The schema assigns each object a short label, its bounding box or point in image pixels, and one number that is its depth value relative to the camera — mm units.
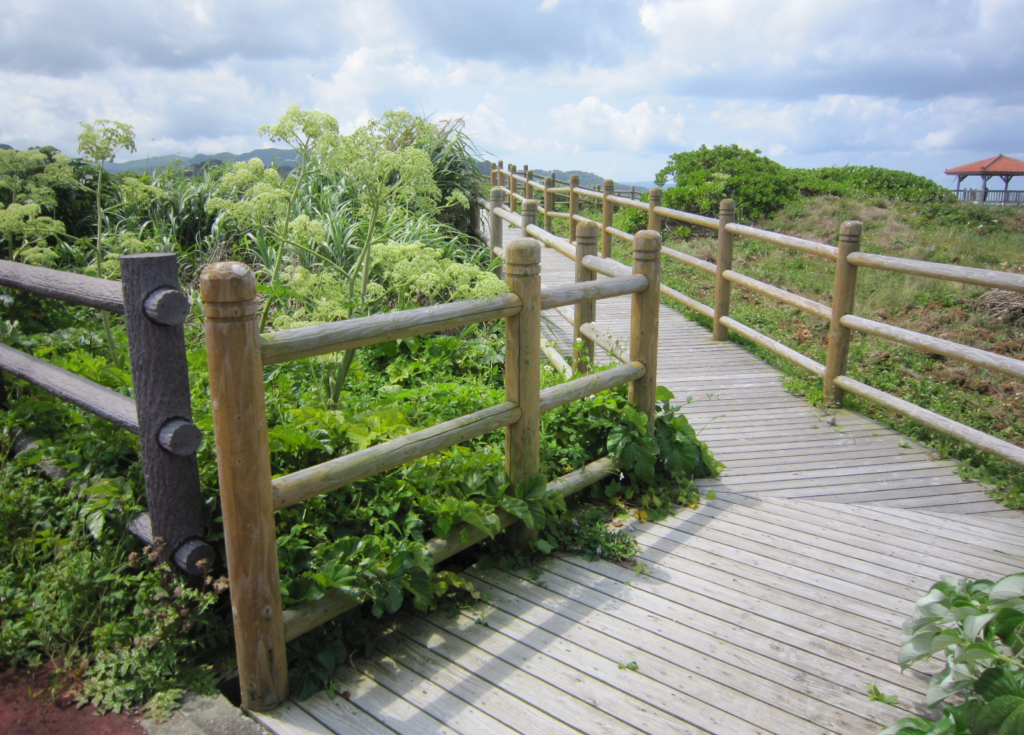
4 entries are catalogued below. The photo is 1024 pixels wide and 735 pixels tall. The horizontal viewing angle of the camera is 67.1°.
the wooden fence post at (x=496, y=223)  7675
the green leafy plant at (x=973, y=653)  2037
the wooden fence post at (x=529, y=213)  7364
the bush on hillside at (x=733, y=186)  14984
